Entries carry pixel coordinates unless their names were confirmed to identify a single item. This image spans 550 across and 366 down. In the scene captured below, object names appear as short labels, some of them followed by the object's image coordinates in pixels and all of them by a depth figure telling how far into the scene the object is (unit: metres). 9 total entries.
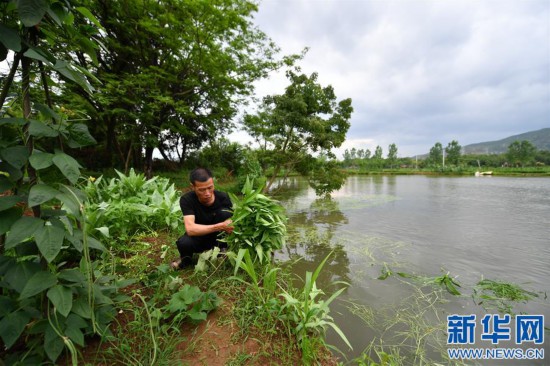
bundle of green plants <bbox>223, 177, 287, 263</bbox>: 2.27
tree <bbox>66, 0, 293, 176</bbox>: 7.06
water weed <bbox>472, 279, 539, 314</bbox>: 2.62
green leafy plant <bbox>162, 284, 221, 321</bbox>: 1.58
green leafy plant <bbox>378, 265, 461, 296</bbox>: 2.88
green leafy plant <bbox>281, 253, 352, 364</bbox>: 1.54
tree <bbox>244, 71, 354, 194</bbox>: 8.30
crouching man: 2.31
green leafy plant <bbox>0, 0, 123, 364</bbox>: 0.92
